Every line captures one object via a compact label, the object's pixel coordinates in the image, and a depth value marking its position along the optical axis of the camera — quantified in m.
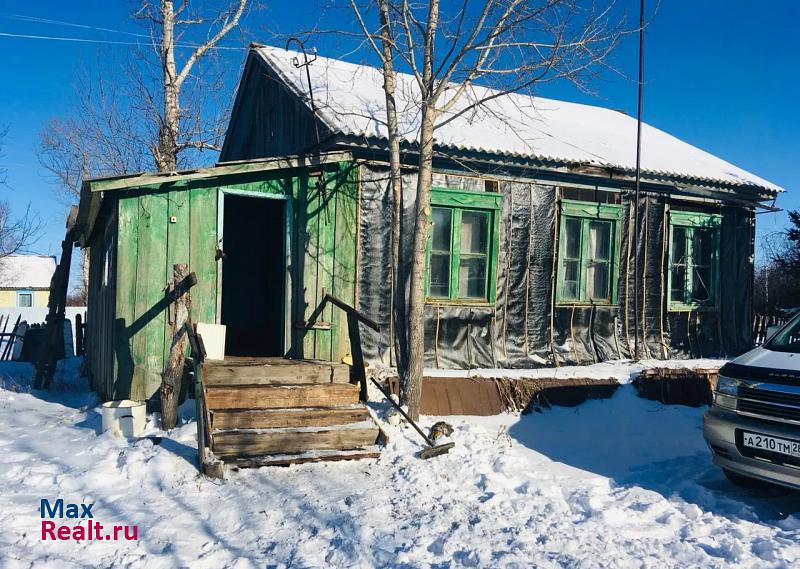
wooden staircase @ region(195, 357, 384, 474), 5.86
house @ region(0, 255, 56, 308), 43.97
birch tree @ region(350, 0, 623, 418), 6.88
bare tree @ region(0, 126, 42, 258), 30.45
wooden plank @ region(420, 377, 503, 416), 7.61
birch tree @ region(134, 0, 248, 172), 14.09
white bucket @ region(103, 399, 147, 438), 6.44
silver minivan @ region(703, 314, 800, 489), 4.80
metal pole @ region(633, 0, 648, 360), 10.14
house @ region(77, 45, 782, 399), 7.50
